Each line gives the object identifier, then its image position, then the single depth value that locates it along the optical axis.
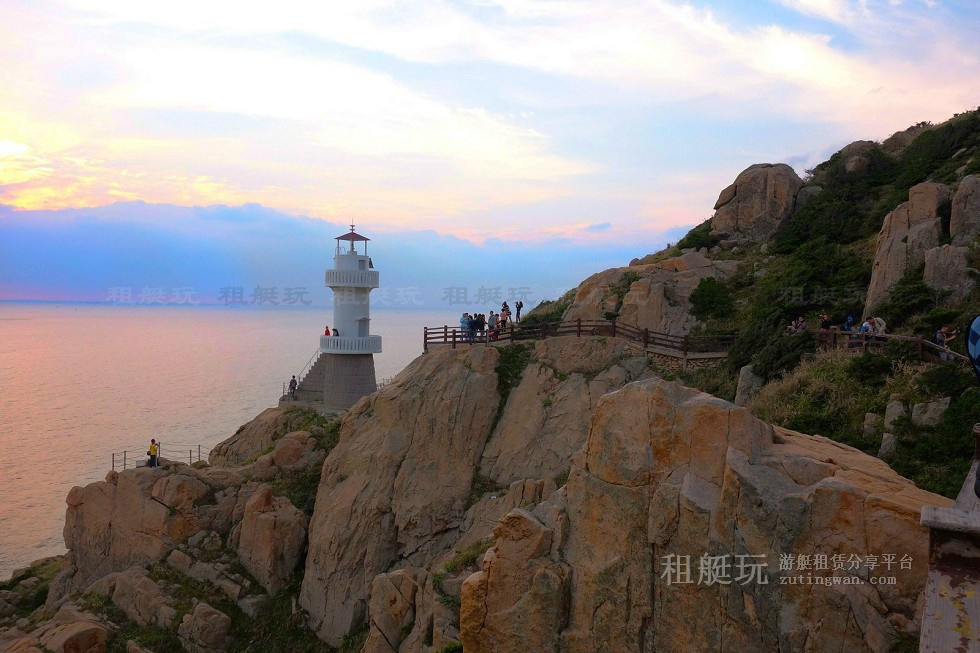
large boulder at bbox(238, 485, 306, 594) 24.70
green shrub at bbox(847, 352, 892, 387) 19.09
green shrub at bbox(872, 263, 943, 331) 21.91
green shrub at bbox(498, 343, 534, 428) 27.06
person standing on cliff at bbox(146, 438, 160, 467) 27.08
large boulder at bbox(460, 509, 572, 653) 12.59
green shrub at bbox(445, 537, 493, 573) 18.79
